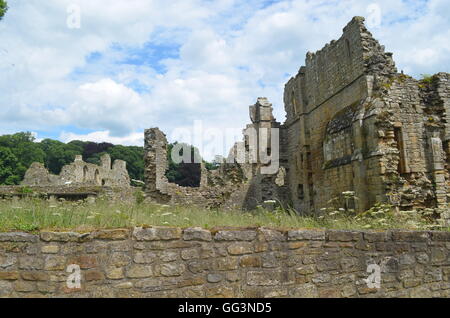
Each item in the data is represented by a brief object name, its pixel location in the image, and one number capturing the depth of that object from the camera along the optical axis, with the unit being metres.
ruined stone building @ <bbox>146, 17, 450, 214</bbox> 12.66
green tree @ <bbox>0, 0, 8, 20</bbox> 15.59
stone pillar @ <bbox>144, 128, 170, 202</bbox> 18.22
